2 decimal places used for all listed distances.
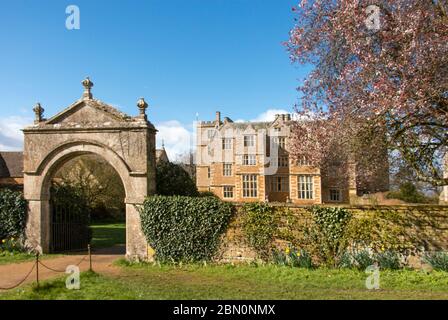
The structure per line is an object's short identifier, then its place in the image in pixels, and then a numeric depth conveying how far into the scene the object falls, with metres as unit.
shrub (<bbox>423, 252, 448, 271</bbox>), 10.08
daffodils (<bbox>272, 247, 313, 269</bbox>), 11.28
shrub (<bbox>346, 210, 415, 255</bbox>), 10.94
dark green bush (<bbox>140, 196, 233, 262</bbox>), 12.45
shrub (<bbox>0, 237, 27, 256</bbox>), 14.15
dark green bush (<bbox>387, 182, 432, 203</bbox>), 27.39
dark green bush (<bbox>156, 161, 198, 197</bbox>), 14.59
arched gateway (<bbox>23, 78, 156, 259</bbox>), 13.13
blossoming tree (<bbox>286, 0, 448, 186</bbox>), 8.58
